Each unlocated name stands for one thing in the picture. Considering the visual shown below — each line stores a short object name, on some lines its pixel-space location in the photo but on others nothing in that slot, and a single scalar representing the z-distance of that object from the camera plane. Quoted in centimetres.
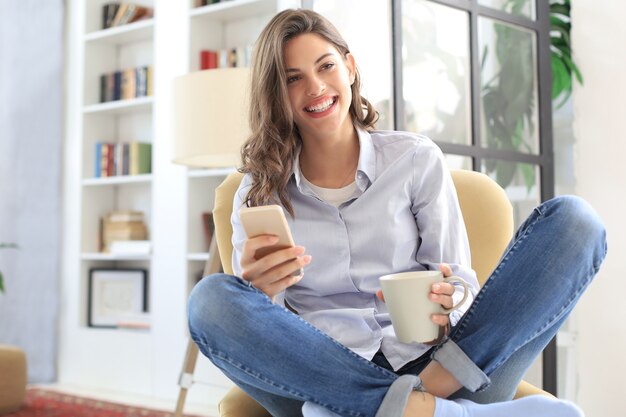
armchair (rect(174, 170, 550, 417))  171
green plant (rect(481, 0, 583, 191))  264
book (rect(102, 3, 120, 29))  444
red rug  332
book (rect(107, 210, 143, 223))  423
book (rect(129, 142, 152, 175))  418
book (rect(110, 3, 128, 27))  436
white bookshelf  384
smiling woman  131
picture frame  421
